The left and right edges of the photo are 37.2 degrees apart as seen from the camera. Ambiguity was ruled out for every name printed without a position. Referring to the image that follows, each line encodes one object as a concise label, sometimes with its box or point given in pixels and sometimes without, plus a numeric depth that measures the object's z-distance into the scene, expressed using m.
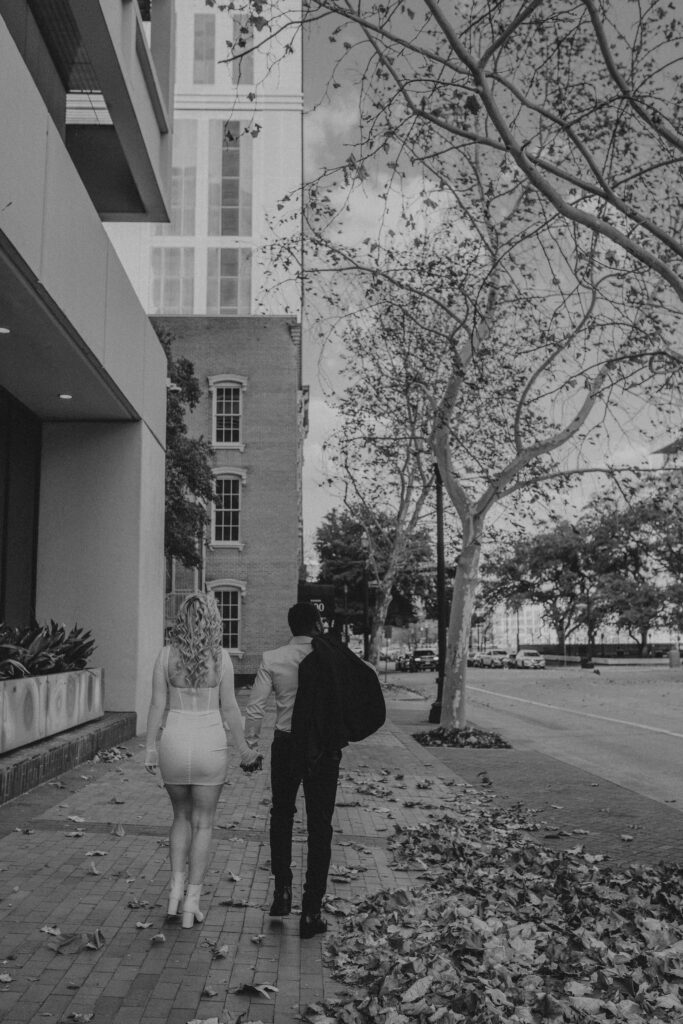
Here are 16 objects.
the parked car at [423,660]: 64.62
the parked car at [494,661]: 75.31
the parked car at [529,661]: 70.50
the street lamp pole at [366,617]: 41.74
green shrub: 10.51
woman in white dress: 5.40
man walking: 5.55
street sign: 38.25
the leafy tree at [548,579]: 76.88
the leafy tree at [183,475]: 28.39
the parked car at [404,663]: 67.03
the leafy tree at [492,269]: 8.10
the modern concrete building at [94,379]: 12.05
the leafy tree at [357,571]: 53.00
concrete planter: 9.61
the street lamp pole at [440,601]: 22.45
